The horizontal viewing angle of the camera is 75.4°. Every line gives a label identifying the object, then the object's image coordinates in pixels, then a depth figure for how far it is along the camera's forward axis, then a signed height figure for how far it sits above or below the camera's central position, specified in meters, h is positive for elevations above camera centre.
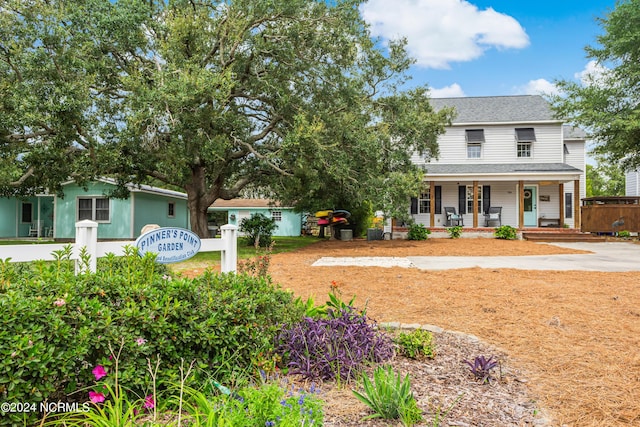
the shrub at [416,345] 3.36 -1.03
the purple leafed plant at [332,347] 2.95 -0.96
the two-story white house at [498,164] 21.02 +2.91
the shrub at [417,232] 18.91 -0.54
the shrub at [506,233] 18.39 -0.54
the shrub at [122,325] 2.08 -0.62
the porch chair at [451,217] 20.38 +0.17
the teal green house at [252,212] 30.50 +0.39
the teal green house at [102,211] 20.11 +0.37
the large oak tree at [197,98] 12.14 +3.91
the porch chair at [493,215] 20.31 +0.29
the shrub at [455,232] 19.14 -0.53
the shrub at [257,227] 17.27 -0.34
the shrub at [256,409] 1.99 -0.98
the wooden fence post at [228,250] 4.34 -0.33
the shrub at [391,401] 2.27 -1.02
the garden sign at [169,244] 3.63 -0.23
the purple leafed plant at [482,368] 2.93 -1.05
